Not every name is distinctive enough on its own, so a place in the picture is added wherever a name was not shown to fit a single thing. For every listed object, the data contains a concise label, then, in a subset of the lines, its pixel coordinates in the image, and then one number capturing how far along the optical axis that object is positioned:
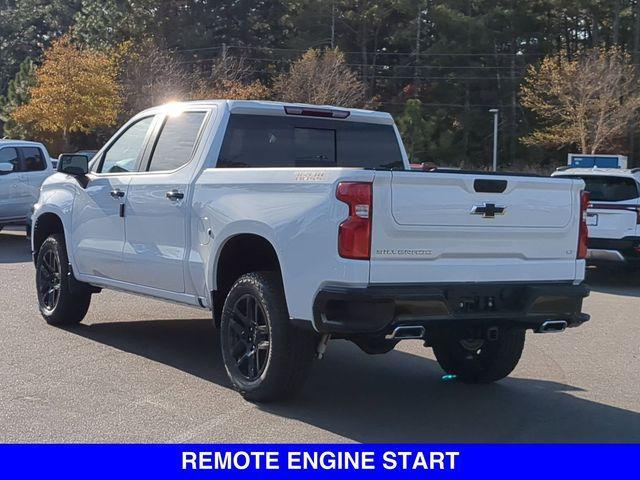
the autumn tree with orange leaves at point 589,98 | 45.62
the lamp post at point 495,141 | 45.00
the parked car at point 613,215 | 12.84
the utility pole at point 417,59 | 56.84
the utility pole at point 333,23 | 55.94
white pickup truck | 5.25
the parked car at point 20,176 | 16.70
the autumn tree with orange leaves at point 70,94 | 36.75
